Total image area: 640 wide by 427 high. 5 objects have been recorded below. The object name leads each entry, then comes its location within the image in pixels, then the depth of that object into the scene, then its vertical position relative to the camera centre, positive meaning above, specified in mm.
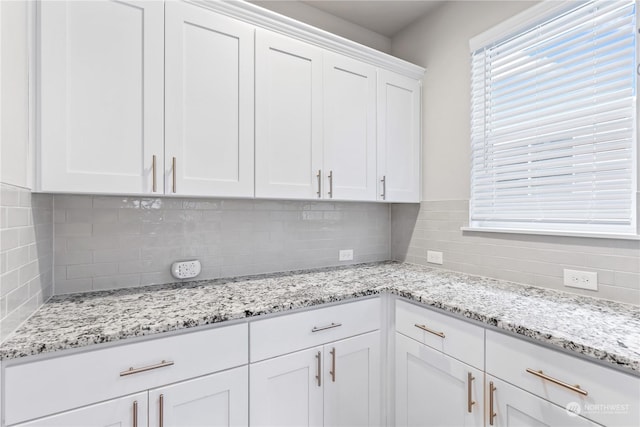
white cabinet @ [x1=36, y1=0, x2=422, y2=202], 1250 +512
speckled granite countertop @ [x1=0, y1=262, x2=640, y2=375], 984 -393
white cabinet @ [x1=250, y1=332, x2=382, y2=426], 1323 -794
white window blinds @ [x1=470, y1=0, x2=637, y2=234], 1403 +451
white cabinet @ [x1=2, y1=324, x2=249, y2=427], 938 -572
